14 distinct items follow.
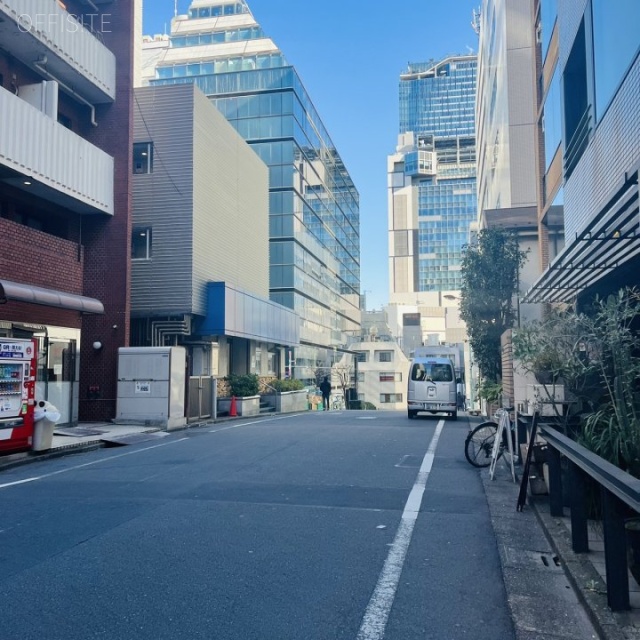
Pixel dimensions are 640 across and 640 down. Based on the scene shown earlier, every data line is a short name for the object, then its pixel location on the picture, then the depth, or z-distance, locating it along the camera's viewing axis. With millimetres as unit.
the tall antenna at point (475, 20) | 89250
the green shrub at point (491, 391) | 20362
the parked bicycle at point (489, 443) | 9781
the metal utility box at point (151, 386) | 19016
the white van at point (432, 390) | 23031
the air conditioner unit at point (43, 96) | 17859
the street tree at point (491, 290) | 21016
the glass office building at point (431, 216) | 190250
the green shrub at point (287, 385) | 31228
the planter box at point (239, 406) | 25141
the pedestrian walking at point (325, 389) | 34312
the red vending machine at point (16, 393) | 11883
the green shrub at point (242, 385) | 25688
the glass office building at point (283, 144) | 46281
